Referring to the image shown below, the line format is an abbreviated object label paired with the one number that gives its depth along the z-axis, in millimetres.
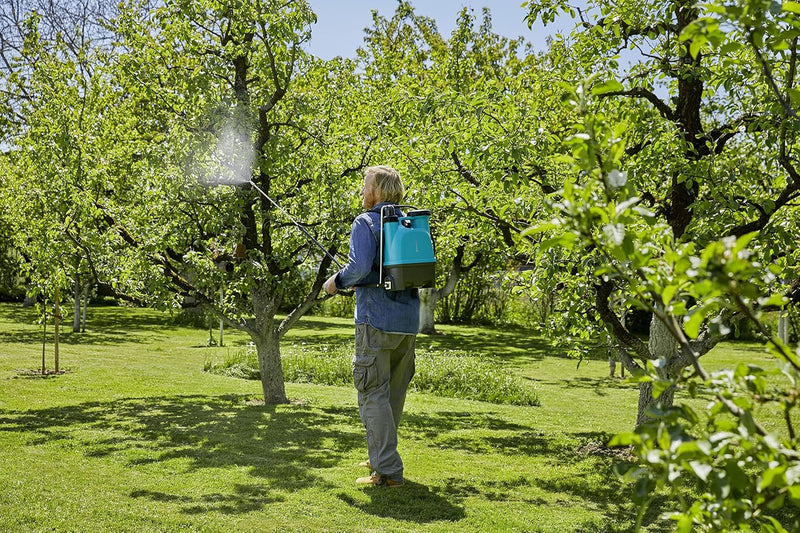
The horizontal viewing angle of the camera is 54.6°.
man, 4746
